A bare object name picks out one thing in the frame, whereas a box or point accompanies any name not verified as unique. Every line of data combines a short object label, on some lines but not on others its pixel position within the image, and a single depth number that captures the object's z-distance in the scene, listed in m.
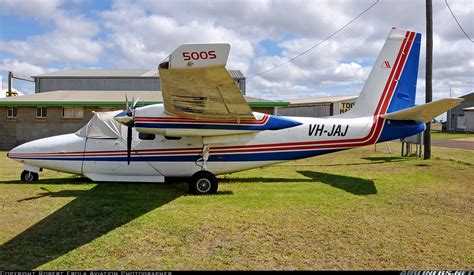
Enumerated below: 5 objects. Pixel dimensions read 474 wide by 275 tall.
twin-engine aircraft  9.11
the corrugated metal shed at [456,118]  57.91
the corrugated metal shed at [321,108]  38.53
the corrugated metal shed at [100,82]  43.31
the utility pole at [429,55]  17.56
